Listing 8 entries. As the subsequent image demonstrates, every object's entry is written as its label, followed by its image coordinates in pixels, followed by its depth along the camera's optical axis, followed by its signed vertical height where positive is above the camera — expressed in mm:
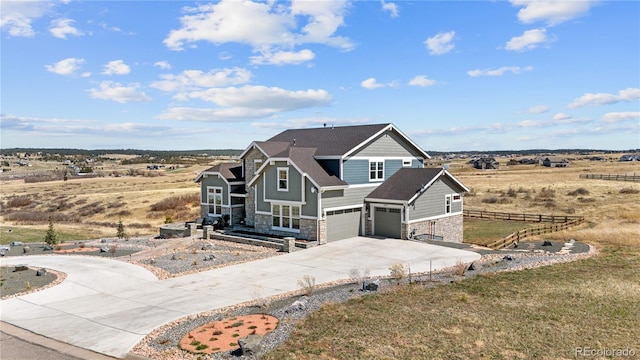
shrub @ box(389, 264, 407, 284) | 17422 -4564
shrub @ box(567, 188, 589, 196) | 57369 -4329
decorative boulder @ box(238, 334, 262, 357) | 10695 -4504
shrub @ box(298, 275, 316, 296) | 15883 -4786
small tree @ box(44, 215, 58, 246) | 28109 -4832
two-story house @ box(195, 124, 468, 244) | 27672 -1923
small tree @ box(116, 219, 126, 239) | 32188 -5155
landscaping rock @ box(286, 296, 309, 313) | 13875 -4602
